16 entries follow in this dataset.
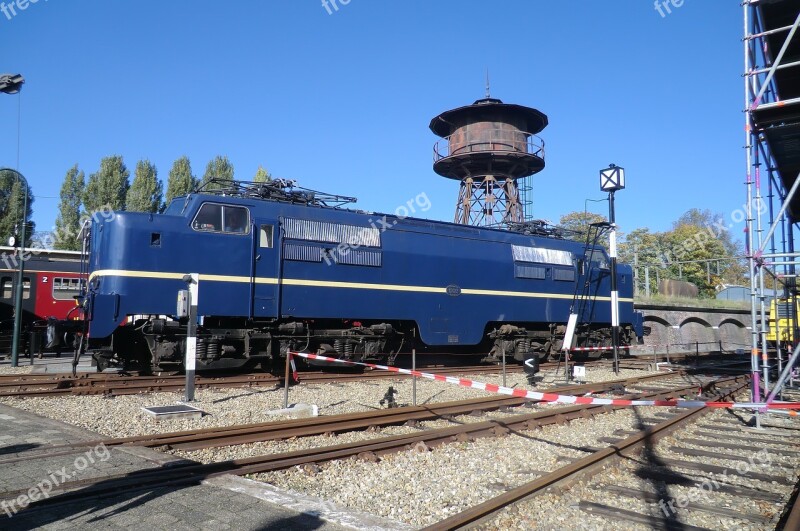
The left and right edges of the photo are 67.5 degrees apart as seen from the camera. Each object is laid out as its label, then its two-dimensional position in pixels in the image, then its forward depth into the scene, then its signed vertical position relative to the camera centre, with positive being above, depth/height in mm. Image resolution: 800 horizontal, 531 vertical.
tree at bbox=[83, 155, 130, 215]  48406 +9078
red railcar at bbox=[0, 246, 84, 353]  23266 +473
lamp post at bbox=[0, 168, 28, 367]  17562 -587
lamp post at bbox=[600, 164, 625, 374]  18172 +3582
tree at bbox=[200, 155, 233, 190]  51906 +11567
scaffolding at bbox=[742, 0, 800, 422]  9266 +3121
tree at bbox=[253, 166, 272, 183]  51197 +10924
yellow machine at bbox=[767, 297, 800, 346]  20545 -587
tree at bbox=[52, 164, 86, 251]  48719 +7609
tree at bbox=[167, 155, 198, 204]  49250 +10131
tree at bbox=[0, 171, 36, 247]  48719 +7436
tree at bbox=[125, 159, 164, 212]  48188 +8843
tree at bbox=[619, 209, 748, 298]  56062 +5881
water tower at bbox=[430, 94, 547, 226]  31672 +8002
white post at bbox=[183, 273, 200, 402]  10867 -663
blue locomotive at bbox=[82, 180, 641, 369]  12516 +542
